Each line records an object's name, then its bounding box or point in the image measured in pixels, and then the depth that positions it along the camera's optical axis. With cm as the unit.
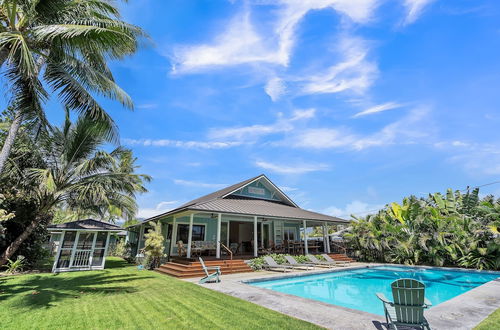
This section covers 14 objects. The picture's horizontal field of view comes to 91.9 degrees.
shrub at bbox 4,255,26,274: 1175
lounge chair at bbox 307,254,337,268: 1503
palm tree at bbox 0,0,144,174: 611
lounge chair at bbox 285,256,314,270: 1418
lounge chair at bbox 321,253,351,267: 1581
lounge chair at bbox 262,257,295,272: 1346
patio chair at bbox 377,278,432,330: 447
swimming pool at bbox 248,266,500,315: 907
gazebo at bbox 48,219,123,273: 1386
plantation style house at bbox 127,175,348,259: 1500
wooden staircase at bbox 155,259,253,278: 1159
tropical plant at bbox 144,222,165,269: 1354
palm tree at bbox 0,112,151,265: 1195
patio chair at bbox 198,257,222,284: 981
